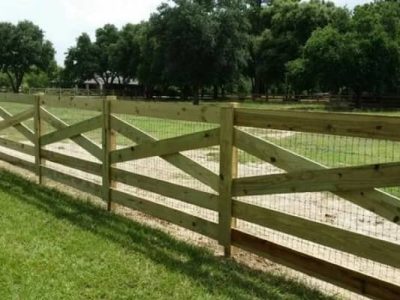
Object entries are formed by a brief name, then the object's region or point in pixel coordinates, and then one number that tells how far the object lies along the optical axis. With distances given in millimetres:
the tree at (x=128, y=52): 74625
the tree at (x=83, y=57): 85688
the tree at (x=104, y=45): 86062
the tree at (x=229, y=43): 52438
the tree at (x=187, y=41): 51312
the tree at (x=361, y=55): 43406
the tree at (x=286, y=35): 60469
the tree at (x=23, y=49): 81500
